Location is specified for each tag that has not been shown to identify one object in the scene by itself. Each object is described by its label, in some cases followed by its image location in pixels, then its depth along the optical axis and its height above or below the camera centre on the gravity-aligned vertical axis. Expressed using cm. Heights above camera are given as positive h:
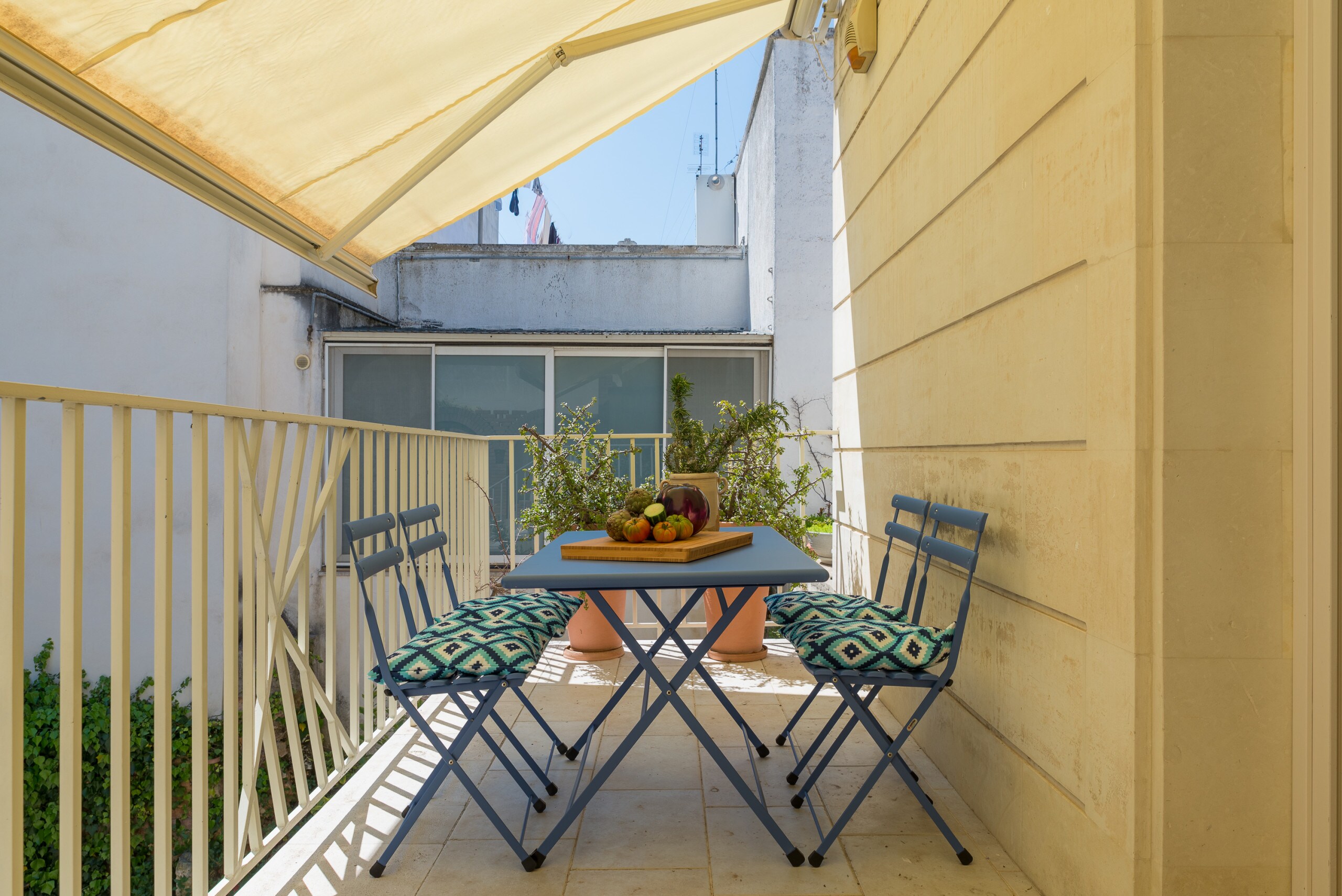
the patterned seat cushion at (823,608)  243 -49
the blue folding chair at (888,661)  198 -51
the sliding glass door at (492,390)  760 +53
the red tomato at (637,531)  227 -23
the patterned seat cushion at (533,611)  246 -51
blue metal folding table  188 -31
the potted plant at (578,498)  412 -25
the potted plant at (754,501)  408 -28
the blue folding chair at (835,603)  245 -49
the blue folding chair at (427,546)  255 -31
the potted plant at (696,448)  267 +0
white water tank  1140 +330
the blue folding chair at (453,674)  197 -54
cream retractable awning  175 +100
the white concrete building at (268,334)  696 +102
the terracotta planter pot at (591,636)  412 -94
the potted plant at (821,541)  516 -59
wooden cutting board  207 -27
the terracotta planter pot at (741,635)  406 -92
